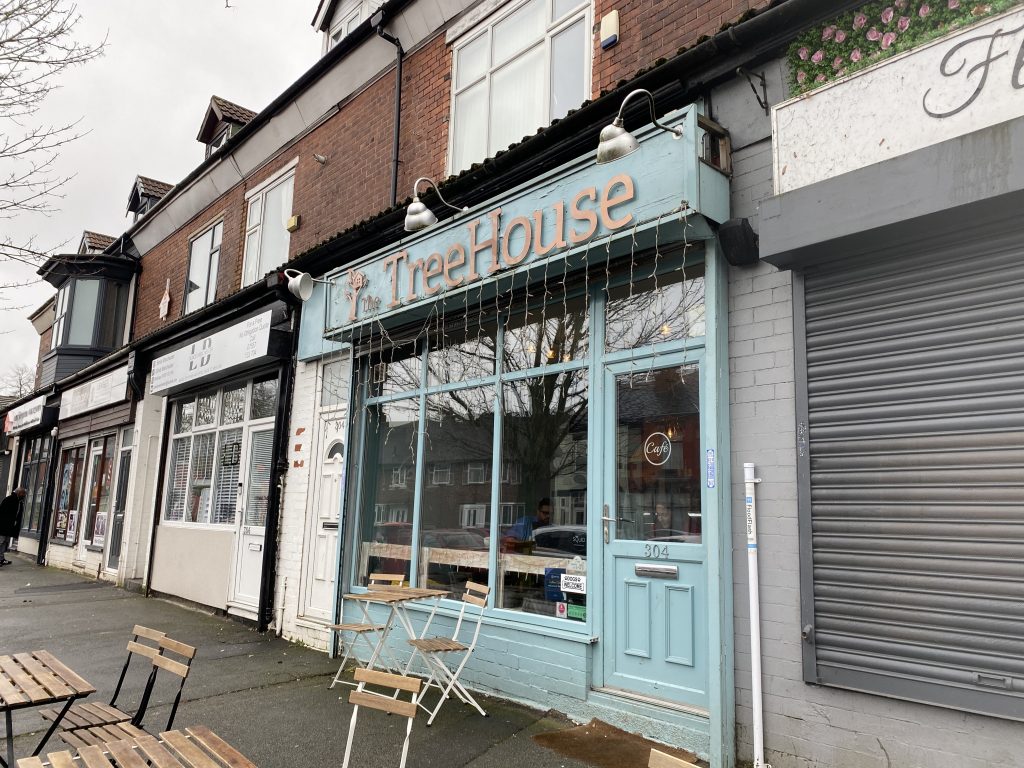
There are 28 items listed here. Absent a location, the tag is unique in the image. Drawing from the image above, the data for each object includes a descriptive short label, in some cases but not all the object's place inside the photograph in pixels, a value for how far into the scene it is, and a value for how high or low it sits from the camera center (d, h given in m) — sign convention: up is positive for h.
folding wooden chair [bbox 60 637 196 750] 3.60 -1.30
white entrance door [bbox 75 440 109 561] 14.75 -0.34
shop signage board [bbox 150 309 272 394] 9.02 +1.94
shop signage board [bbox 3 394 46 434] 17.92 +1.80
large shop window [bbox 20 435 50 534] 19.00 +0.13
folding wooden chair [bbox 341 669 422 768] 3.20 -0.97
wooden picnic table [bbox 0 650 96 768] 3.41 -1.07
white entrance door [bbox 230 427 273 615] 9.01 -0.42
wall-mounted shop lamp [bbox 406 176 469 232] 6.05 +2.42
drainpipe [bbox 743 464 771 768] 3.92 -0.59
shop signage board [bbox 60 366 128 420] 13.47 +1.90
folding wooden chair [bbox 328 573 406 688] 5.65 -1.10
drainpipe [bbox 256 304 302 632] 8.34 +0.05
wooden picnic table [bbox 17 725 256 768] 2.90 -1.15
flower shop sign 3.42 +2.22
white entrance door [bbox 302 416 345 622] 7.74 -0.35
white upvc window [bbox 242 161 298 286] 10.51 +4.14
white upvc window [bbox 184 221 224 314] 12.38 +4.03
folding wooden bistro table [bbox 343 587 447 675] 5.15 -0.78
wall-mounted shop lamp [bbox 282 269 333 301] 8.01 +2.38
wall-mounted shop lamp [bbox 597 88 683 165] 4.27 +2.20
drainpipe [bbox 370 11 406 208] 8.11 +5.07
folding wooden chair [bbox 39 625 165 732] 3.83 -1.32
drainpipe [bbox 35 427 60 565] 16.92 -0.64
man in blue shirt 5.66 -0.24
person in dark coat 15.06 -0.75
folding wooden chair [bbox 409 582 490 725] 4.97 -1.13
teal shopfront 4.46 +0.54
